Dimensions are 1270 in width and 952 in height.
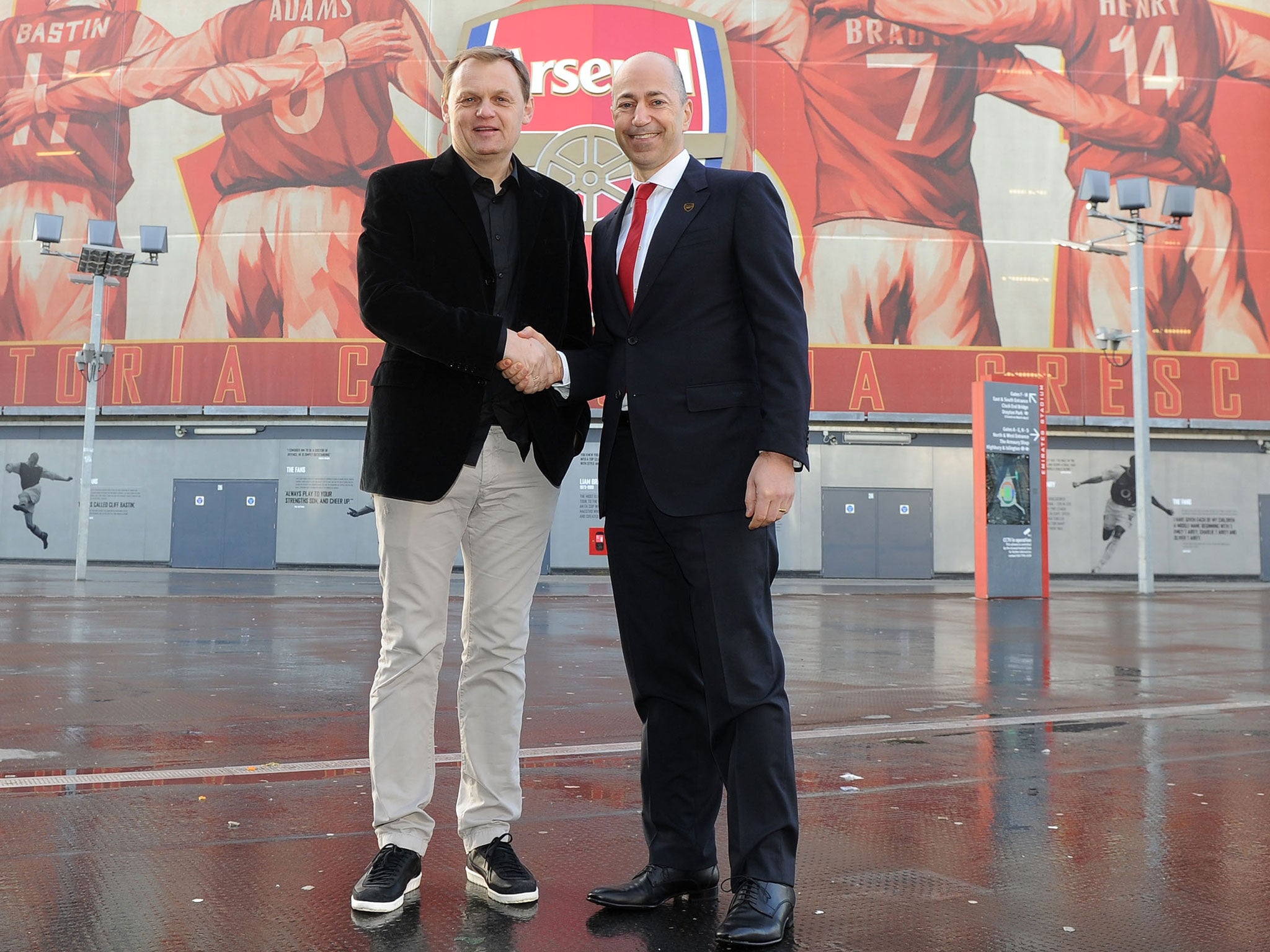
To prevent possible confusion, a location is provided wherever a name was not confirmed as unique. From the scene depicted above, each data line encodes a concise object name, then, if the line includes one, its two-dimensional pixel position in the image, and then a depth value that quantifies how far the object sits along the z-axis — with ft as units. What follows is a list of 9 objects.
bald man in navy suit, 7.69
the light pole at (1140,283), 54.49
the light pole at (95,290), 55.36
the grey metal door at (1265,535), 78.84
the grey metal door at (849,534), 74.69
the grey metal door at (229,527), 75.56
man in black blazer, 8.11
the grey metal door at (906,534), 75.10
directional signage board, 48.57
